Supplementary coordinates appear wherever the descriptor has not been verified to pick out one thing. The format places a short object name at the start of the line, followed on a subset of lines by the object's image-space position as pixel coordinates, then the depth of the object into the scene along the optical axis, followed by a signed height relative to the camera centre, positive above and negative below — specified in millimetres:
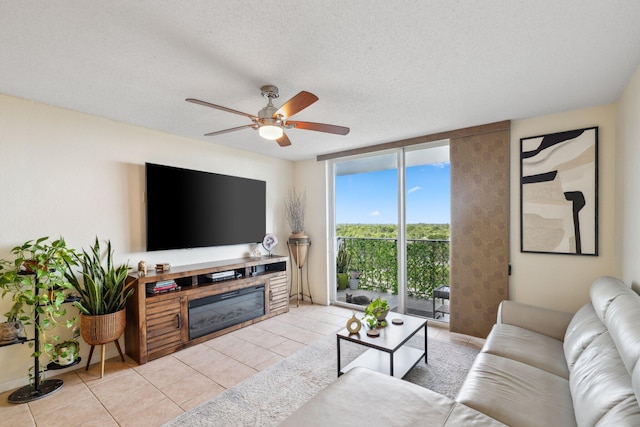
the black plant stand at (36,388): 2205 -1404
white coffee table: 2271 -1049
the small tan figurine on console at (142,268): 2916 -562
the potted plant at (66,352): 2418 -1179
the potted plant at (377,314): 2561 -939
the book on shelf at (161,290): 2902 -794
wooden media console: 2803 -1006
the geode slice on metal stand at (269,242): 4414 -454
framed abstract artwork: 2695 +168
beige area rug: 2016 -1433
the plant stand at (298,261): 4656 -815
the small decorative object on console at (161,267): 3160 -592
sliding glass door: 3928 -190
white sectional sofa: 1218 -949
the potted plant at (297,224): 4652 -199
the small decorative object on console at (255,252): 4352 -609
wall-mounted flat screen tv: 3186 +52
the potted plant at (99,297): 2516 -761
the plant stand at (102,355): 2544 -1312
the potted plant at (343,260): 4891 -827
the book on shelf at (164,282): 2960 -727
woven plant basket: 2506 -1006
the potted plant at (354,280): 4859 -1157
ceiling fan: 1926 +702
